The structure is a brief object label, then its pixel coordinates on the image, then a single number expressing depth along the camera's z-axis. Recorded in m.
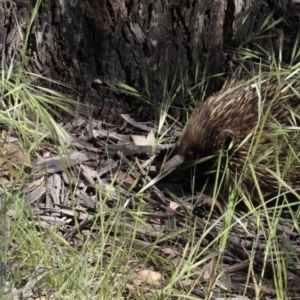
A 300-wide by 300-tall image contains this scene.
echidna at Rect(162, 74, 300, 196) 5.09
